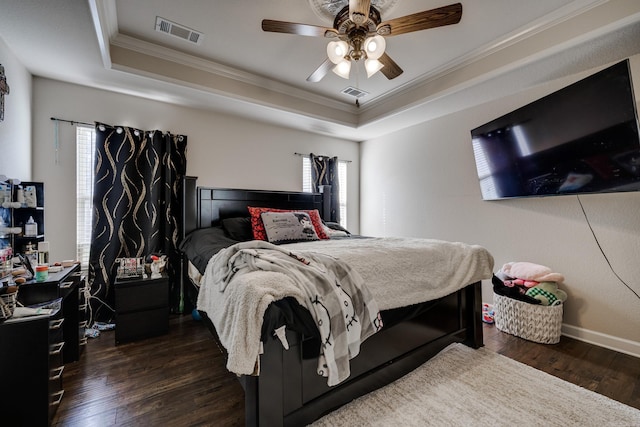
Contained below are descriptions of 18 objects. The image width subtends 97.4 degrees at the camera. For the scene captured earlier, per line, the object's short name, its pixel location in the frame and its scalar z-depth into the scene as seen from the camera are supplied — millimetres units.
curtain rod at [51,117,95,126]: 2669
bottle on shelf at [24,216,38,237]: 2010
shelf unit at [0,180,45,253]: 1885
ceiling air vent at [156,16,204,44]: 2254
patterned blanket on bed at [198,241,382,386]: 1128
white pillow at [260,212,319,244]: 2703
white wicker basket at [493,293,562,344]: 2408
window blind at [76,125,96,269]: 2801
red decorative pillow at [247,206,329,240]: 2779
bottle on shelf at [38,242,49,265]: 2052
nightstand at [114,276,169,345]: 2398
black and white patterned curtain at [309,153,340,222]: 4285
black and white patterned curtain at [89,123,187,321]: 2779
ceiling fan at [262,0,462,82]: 1692
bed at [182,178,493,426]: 1238
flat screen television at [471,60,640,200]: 1940
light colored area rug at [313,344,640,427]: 1513
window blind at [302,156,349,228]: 4792
